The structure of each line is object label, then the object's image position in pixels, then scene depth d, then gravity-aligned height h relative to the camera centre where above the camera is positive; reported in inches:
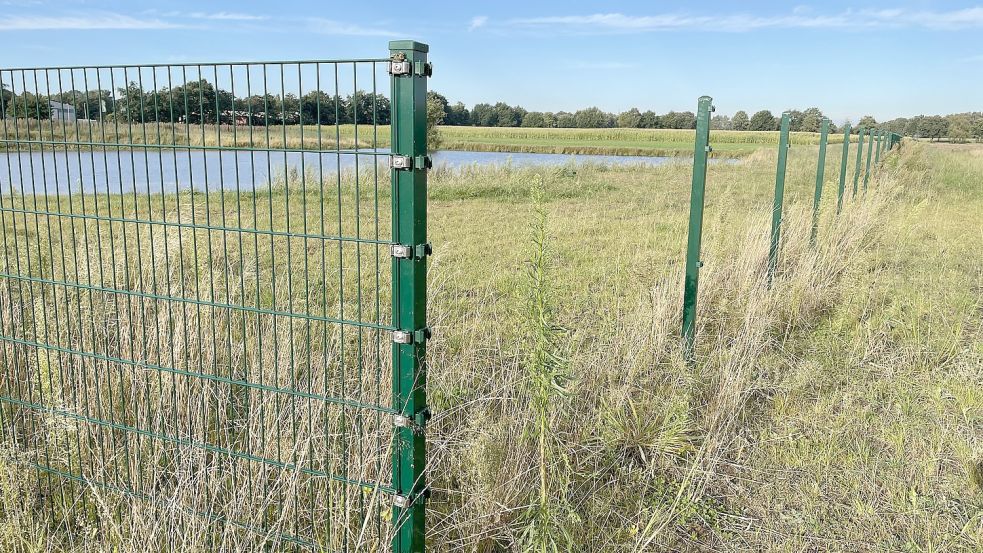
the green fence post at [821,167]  284.8 -6.4
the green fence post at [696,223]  167.3 -17.7
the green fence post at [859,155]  410.8 -1.9
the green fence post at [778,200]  220.2 -15.5
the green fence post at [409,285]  78.7 -16.3
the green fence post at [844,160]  352.9 -4.3
